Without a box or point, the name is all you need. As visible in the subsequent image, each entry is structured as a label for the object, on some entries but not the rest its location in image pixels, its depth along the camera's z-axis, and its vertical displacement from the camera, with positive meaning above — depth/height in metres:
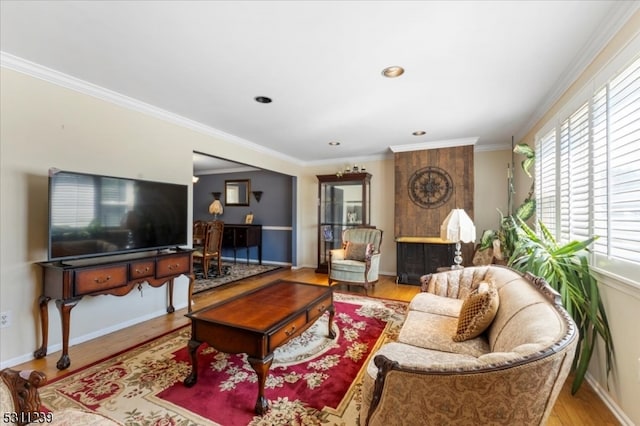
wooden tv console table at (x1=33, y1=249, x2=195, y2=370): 2.21 -0.60
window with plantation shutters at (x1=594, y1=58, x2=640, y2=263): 1.56 +0.30
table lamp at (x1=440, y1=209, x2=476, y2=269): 3.01 -0.15
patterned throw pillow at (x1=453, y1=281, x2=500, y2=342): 1.71 -0.62
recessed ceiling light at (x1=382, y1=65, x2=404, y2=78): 2.35 +1.21
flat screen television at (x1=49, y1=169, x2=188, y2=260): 2.30 -0.04
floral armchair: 4.23 -0.73
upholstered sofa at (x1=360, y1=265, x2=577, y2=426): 0.92 -0.58
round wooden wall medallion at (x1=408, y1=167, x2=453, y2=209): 4.70 +0.45
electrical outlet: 2.20 -0.86
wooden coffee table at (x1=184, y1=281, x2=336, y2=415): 1.74 -0.77
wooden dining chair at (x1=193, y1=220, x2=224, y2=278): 5.20 -0.62
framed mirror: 7.12 +0.51
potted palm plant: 1.84 -0.51
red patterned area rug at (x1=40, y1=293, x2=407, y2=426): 1.68 -1.21
